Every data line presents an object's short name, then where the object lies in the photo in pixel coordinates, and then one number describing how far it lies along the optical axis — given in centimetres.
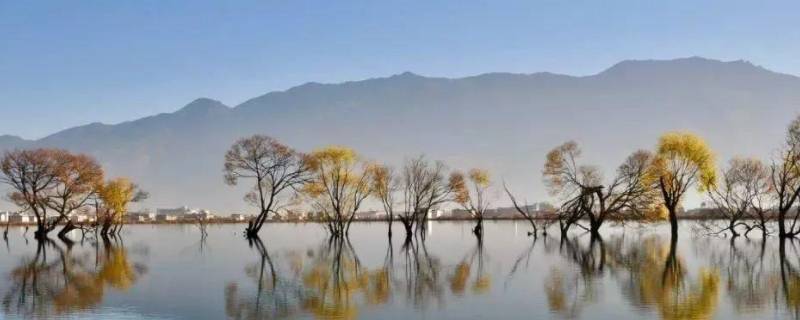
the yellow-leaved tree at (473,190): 8500
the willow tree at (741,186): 7025
